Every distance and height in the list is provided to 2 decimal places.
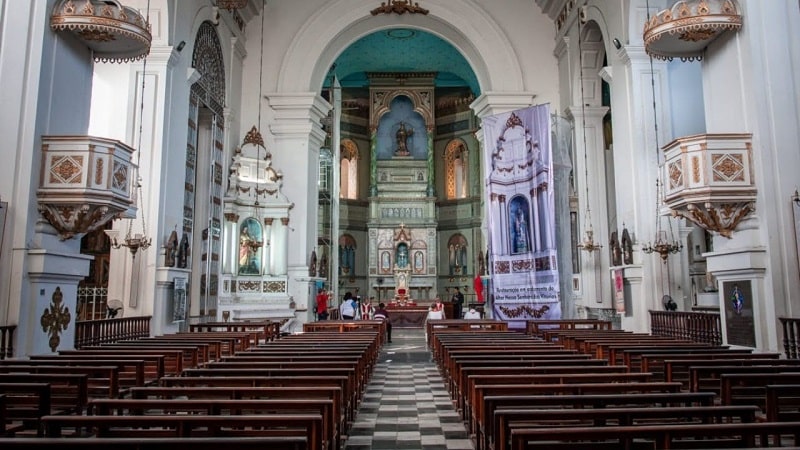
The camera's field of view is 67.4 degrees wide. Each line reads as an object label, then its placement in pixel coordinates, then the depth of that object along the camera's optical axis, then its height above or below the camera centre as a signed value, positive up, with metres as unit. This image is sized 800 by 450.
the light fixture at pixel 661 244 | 9.50 +0.90
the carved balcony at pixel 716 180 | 6.95 +1.39
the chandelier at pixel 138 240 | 9.04 +0.94
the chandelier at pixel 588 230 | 12.17 +1.49
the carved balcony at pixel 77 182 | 6.70 +1.34
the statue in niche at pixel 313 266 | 15.44 +0.90
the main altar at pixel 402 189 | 23.64 +4.50
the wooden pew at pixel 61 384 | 3.54 -0.52
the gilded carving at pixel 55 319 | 6.70 -0.19
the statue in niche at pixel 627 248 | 10.43 +0.90
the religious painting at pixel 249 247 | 14.50 +1.31
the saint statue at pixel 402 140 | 25.11 +6.70
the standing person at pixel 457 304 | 19.62 -0.11
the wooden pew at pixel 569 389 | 3.40 -0.51
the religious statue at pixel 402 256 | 23.72 +1.76
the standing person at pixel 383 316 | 13.29 -0.34
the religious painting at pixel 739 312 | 6.97 -0.15
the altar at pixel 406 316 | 17.88 -0.45
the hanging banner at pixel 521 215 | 11.55 +1.71
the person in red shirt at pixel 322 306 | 15.13 -0.13
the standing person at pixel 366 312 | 17.09 -0.32
